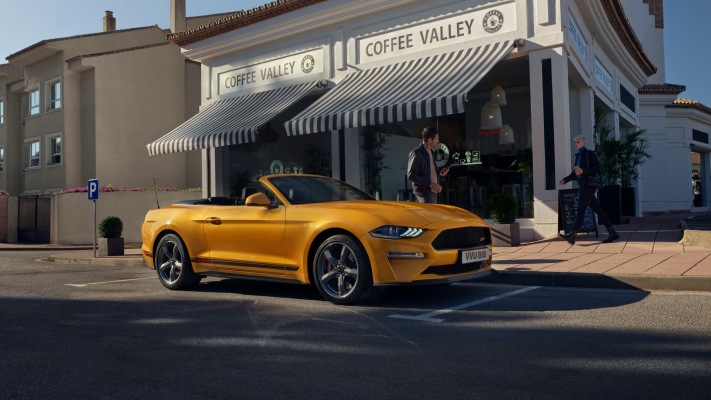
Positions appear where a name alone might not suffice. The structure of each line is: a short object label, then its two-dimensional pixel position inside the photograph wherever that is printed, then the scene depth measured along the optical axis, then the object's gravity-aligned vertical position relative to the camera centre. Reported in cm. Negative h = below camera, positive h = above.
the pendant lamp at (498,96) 1480 +266
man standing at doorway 887 +56
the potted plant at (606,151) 1602 +140
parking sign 1503 +61
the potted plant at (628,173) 1695 +95
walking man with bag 1038 +44
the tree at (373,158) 1580 +132
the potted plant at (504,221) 1153 -24
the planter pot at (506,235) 1151 -50
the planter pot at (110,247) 1547 -80
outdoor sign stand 1150 -4
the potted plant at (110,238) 1549 -58
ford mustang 602 -30
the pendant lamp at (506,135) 1440 +168
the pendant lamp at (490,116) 1477 +219
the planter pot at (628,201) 1892 +15
